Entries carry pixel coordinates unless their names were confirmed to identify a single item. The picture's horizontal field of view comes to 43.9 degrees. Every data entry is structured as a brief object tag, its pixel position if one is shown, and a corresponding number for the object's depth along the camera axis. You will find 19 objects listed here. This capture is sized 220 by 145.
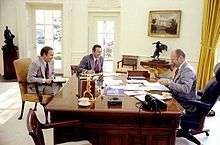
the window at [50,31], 8.09
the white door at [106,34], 7.55
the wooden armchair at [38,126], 2.03
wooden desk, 2.44
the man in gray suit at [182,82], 3.44
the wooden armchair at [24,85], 4.30
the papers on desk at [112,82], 3.51
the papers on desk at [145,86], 3.29
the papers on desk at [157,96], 2.81
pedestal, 7.28
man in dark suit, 4.67
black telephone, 2.48
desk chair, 3.36
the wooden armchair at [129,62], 7.08
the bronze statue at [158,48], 6.60
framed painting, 6.68
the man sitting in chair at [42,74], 4.20
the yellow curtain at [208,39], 6.08
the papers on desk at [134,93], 3.00
